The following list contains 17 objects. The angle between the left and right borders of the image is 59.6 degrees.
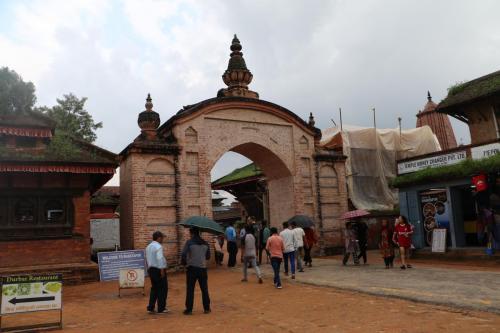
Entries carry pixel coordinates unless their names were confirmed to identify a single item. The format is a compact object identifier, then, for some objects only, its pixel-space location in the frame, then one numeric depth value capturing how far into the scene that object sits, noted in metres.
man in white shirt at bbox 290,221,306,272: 12.60
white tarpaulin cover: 23.05
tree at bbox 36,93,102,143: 26.84
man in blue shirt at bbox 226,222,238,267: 16.89
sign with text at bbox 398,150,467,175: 15.71
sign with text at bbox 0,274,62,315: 7.43
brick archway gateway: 15.66
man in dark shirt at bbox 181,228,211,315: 8.28
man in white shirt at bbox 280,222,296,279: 12.05
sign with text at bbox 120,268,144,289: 11.10
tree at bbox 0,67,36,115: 14.58
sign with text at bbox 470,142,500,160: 14.55
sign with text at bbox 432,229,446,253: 15.95
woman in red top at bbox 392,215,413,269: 13.67
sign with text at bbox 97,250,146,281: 11.67
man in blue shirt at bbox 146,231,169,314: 8.47
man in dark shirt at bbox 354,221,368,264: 15.41
